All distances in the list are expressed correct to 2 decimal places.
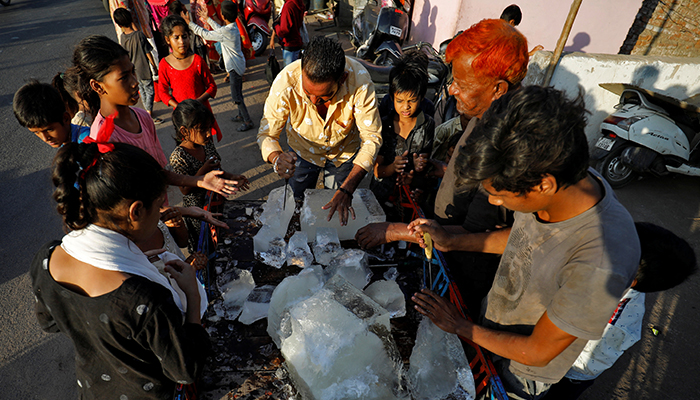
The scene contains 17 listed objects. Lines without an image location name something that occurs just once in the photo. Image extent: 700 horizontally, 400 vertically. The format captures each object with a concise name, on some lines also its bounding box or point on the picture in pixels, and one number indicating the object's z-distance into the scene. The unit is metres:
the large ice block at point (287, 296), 1.53
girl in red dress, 3.82
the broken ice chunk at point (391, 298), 1.74
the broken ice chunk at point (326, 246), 2.03
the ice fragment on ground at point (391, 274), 2.00
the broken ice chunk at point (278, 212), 2.18
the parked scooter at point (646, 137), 4.40
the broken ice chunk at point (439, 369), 1.43
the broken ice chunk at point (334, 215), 2.21
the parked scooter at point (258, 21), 7.73
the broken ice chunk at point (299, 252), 2.00
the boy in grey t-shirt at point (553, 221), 1.07
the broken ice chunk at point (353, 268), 1.88
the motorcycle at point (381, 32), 6.03
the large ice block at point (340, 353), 1.33
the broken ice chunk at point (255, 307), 1.68
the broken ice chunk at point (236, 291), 1.74
